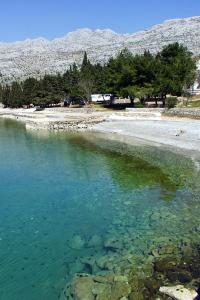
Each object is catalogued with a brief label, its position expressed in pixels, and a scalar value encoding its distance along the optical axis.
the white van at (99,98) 70.28
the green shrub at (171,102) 45.79
